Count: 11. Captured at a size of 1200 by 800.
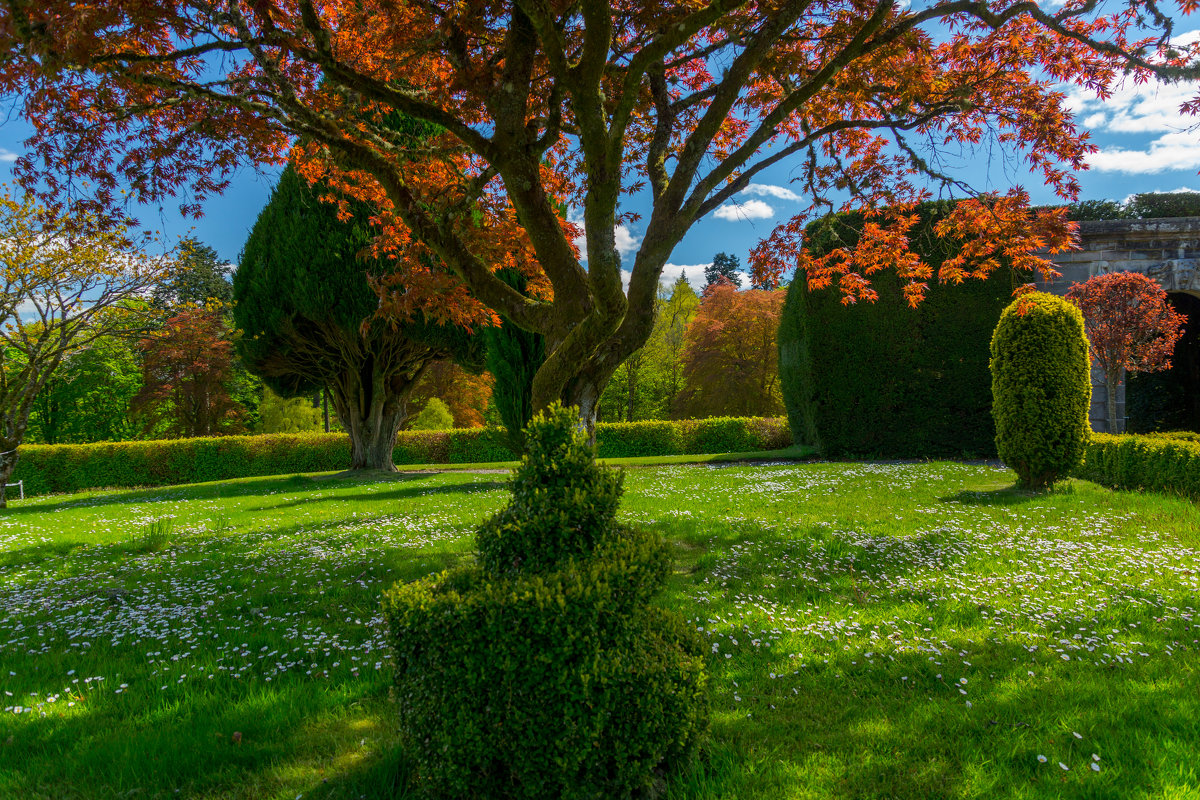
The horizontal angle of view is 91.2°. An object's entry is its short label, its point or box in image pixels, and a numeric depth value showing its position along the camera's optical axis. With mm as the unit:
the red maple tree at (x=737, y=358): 28578
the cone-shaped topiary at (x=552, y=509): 2441
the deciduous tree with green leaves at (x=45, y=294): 11438
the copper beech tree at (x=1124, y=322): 12141
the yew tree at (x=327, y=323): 16188
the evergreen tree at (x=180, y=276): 12805
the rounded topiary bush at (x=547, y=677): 2014
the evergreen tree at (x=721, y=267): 60375
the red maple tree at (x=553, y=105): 5254
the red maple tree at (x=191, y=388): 24766
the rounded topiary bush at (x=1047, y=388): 8773
